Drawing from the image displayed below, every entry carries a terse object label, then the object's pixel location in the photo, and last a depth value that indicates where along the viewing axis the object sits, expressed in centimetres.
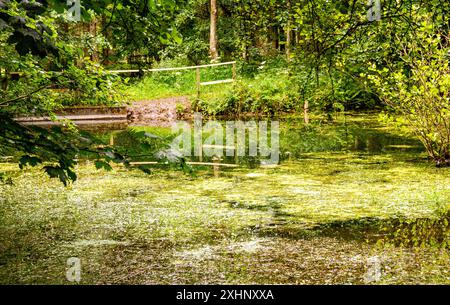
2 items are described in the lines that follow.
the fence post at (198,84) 1430
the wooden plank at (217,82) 1431
